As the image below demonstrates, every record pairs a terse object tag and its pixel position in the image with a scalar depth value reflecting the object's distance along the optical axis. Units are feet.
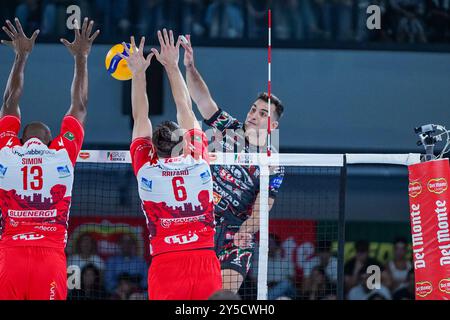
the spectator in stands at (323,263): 45.50
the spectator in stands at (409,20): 53.67
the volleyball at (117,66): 29.55
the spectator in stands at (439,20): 53.72
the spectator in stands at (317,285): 42.57
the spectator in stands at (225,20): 53.16
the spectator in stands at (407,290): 47.83
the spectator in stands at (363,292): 48.14
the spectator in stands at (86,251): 46.47
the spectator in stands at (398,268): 49.16
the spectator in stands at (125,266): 46.26
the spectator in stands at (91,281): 43.80
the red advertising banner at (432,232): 28.89
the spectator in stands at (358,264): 49.08
